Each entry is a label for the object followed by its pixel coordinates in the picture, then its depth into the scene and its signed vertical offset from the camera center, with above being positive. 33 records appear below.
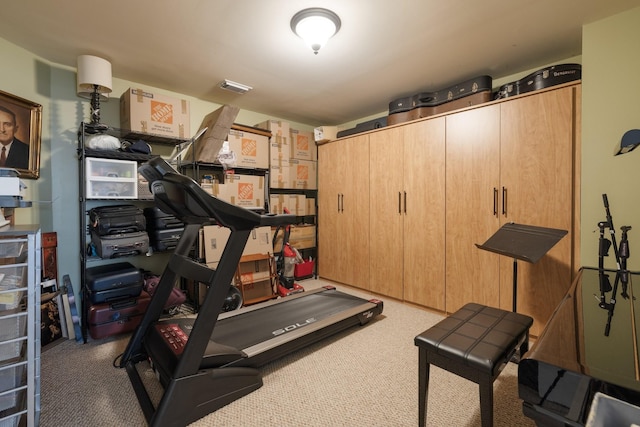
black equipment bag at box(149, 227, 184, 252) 2.75 -0.27
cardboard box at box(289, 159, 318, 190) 4.11 +0.55
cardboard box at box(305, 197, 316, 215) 4.33 +0.08
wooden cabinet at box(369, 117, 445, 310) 3.02 -0.02
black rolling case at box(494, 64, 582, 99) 2.24 +1.10
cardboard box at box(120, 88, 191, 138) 2.67 +0.97
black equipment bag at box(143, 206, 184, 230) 2.77 -0.09
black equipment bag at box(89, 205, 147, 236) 2.43 -0.07
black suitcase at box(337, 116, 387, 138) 3.63 +1.13
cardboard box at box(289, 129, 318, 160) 4.10 +0.98
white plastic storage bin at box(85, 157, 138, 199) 2.44 +0.29
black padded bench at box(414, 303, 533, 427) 1.23 -0.64
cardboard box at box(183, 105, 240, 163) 2.97 +0.83
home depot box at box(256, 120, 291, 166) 3.83 +0.99
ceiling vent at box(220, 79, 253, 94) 2.96 +1.35
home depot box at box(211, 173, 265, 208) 3.36 +0.27
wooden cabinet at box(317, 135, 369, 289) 3.73 +0.00
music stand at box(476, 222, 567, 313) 1.80 -0.21
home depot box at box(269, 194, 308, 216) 3.98 +0.11
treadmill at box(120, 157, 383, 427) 1.46 -0.86
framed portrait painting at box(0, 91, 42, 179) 2.21 +0.63
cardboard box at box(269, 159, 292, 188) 3.87 +0.52
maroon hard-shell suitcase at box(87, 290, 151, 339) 2.27 -0.88
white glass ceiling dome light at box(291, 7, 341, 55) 1.90 +1.30
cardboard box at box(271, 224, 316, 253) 3.92 -0.39
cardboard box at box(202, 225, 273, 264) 3.12 -0.37
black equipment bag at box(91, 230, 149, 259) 2.40 -0.29
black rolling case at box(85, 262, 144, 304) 2.31 -0.61
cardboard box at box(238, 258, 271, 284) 3.25 -0.71
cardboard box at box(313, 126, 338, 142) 4.11 +1.14
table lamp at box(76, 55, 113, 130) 2.33 +1.10
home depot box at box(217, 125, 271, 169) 3.40 +0.79
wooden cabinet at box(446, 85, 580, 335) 2.27 +0.17
